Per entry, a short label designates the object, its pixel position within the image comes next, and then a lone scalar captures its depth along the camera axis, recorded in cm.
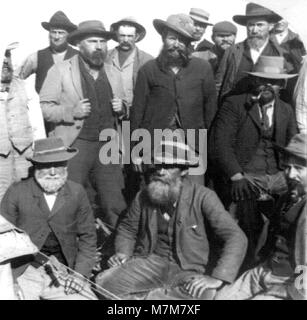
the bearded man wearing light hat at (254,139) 832
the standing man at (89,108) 868
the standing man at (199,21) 883
